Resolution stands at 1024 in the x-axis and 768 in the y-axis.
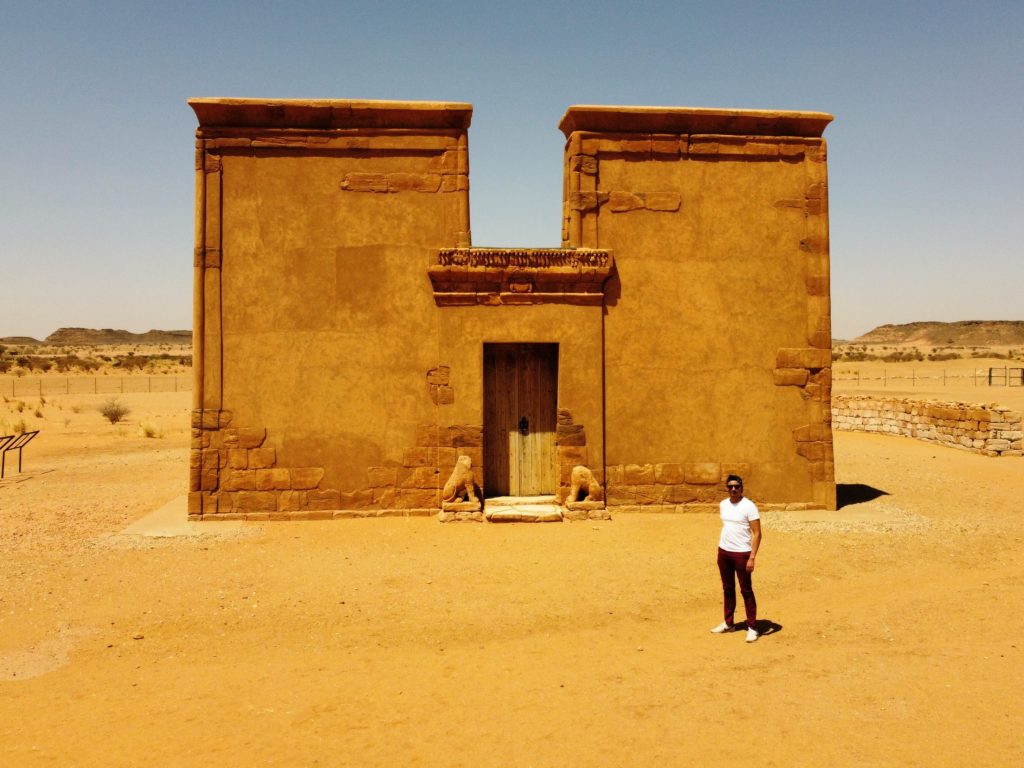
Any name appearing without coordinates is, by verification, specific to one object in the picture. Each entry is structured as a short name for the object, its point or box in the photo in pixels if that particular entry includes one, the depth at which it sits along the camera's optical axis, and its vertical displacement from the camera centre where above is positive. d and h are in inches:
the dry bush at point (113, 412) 1021.2 -23.8
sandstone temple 427.8 +34.5
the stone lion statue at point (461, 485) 416.5 -49.6
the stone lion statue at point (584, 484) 423.2 -49.8
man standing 243.3 -48.3
